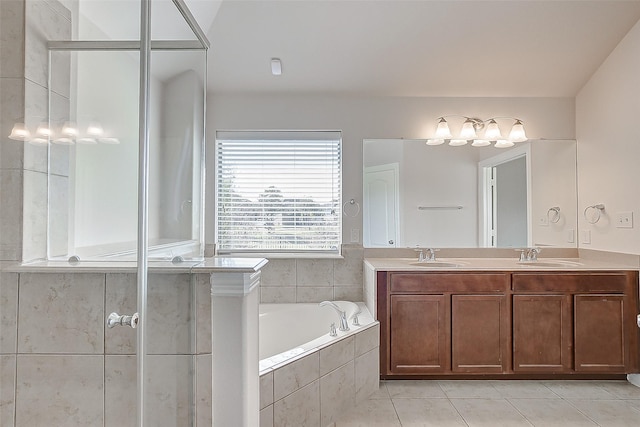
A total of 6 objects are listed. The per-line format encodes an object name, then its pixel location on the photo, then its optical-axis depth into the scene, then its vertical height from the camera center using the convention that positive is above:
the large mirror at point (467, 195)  3.59 +0.22
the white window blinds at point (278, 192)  3.62 +0.24
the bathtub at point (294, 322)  3.13 -0.80
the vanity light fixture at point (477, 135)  3.55 +0.73
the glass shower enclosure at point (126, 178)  1.42 +0.15
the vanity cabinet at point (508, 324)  2.98 -0.74
